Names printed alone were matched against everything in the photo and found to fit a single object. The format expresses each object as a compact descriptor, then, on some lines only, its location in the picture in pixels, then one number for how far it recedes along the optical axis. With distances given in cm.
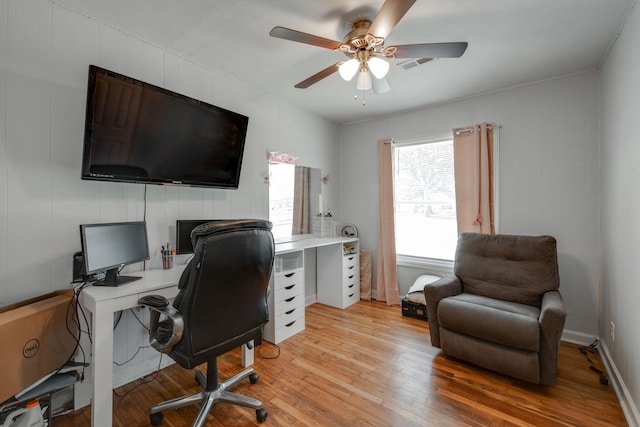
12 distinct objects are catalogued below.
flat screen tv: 169
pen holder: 217
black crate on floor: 311
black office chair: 136
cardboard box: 129
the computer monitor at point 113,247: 160
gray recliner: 187
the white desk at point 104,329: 145
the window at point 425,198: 334
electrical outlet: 206
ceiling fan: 151
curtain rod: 297
